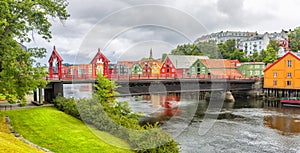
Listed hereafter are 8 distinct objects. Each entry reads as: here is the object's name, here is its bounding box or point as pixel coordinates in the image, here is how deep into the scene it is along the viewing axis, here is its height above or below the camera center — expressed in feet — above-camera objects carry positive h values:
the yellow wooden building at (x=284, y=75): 216.33 +2.60
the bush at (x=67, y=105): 89.45 -10.31
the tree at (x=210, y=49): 372.01 +44.45
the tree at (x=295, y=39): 352.69 +56.55
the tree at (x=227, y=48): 378.69 +45.82
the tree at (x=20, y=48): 63.52 +7.95
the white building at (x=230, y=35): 611.88 +103.91
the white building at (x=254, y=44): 454.81 +64.70
